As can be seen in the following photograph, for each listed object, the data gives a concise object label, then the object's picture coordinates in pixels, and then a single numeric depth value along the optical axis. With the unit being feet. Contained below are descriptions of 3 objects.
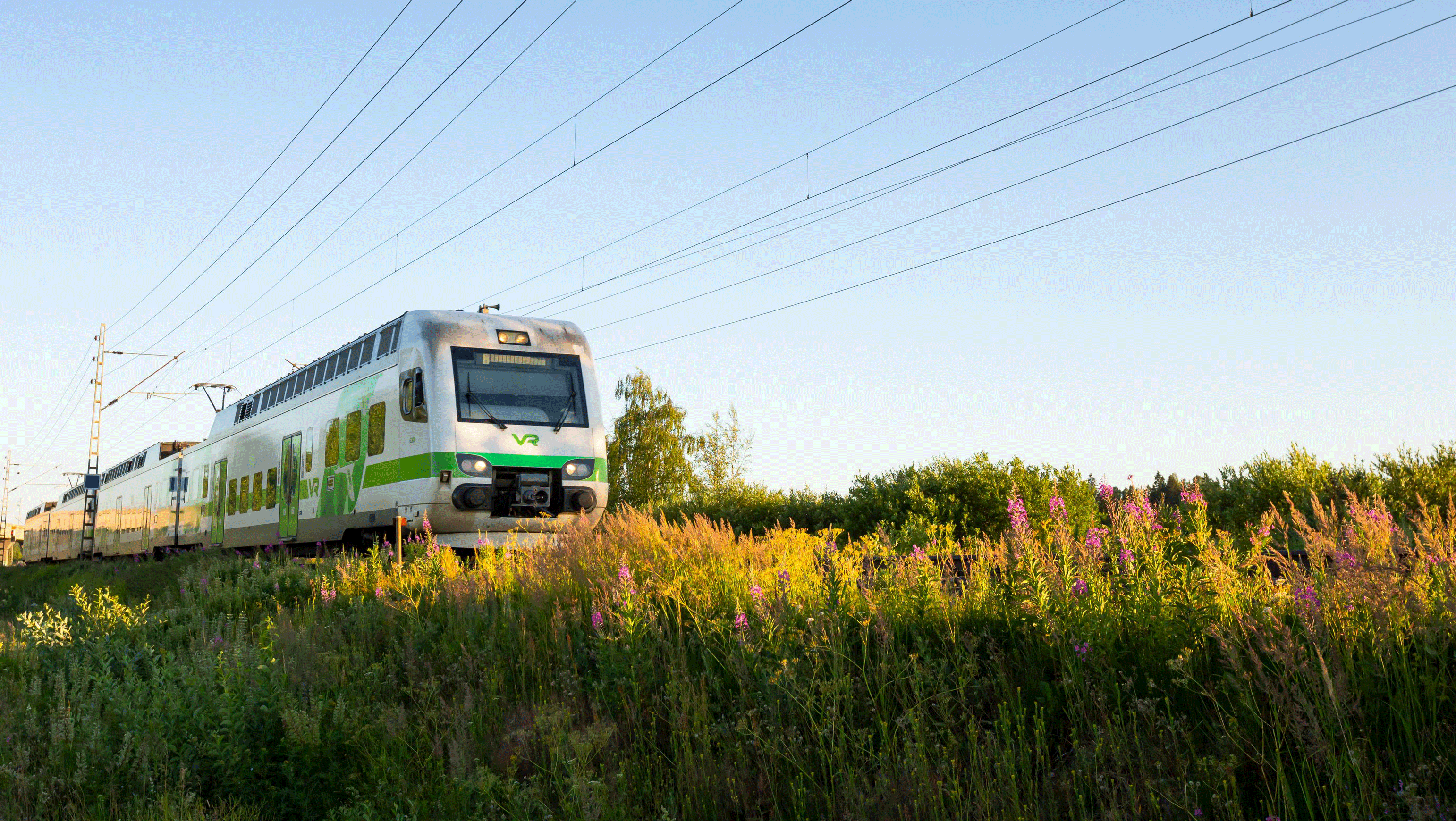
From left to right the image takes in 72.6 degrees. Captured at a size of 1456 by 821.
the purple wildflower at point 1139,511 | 15.34
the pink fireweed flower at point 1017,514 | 16.35
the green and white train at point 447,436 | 42.91
